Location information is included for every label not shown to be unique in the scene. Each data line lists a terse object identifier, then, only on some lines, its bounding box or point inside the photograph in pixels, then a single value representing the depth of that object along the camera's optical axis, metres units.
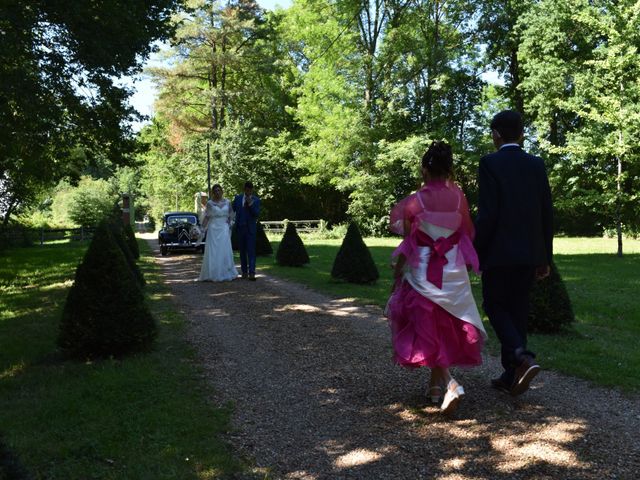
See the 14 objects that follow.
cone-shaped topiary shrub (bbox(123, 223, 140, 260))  19.65
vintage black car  22.91
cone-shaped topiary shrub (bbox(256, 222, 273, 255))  20.27
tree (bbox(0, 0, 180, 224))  10.39
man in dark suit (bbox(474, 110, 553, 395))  3.98
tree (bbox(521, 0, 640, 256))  19.89
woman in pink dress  3.86
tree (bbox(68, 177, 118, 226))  56.78
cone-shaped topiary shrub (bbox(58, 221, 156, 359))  5.60
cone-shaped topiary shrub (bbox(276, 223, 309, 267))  15.62
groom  12.11
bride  12.46
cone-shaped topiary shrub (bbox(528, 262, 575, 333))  6.77
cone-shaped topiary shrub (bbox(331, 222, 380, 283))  11.73
